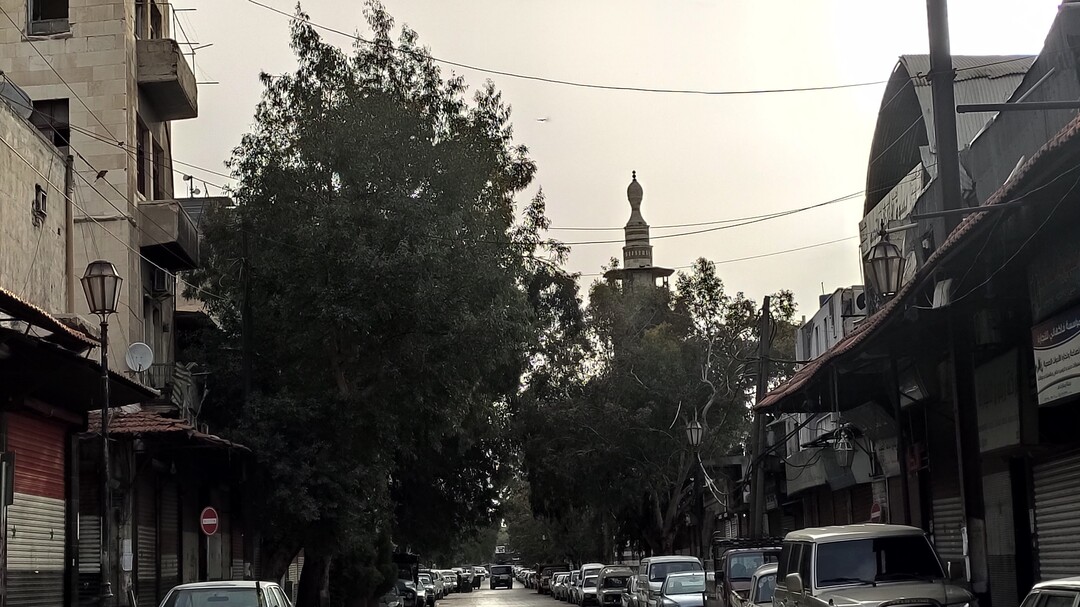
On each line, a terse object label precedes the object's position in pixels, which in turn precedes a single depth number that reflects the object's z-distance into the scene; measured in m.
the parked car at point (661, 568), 34.06
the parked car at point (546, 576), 83.99
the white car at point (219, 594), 15.66
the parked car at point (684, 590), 28.69
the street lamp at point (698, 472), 36.62
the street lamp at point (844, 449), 30.91
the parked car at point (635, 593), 33.76
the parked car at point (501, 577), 114.25
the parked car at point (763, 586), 19.48
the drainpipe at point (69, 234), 26.56
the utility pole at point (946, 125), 15.30
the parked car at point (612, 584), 46.59
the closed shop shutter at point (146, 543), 26.14
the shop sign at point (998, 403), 18.25
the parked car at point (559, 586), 67.00
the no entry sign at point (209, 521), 24.58
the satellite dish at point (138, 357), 23.94
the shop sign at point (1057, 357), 14.49
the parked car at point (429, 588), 55.42
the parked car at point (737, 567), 23.23
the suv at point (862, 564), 13.80
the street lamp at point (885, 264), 18.78
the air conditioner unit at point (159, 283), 33.12
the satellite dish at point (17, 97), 26.39
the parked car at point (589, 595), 53.03
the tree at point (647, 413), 50.84
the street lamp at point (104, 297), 18.50
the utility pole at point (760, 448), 31.78
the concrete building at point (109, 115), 30.83
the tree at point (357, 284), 29.00
